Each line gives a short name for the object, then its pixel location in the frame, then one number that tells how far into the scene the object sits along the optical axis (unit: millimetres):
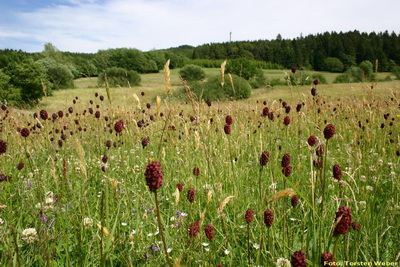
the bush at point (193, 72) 38156
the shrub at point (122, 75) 41250
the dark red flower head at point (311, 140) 1479
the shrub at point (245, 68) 34269
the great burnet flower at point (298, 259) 848
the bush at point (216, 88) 20781
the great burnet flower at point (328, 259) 926
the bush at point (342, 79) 37406
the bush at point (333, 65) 60000
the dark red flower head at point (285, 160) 1503
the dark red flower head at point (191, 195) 1479
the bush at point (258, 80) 34219
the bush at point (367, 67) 43616
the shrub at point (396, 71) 39706
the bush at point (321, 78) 37116
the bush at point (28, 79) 25016
